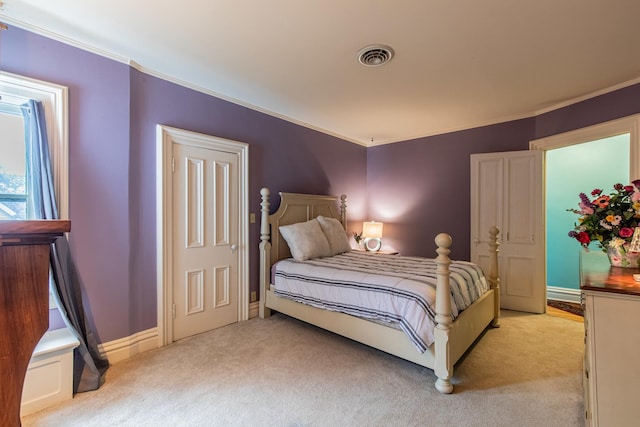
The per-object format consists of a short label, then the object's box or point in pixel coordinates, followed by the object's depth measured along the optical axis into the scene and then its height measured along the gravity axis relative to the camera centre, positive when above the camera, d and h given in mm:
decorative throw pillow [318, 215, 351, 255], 3594 -283
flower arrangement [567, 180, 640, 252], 1580 -32
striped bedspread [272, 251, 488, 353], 2039 -621
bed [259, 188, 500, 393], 1961 -822
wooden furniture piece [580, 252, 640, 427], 1203 -590
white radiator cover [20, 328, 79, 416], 1729 -1000
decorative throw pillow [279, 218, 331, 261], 3207 -318
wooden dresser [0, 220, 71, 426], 586 -181
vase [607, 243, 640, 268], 1652 -262
